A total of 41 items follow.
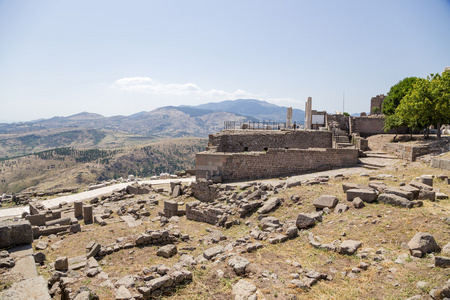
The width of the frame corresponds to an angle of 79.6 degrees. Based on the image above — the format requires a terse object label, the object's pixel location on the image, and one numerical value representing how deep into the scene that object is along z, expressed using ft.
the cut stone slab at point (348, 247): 22.72
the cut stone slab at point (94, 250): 30.09
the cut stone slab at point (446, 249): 20.25
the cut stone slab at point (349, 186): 34.64
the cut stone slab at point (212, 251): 26.76
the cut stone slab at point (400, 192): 29.94
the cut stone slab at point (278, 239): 27.40
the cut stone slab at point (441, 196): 30.70
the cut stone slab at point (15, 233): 24.26
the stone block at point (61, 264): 26.16
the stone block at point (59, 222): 48.74
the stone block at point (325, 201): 32.45
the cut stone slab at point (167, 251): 29.45
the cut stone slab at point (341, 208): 30.78
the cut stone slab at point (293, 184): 43.73
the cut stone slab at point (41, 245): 36.50
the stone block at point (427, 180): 35.37
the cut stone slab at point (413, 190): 30.56
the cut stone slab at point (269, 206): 36.91
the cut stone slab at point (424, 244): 20.72
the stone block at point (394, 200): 28.63
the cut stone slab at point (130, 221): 44.96
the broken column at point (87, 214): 50.19
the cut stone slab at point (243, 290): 18.97
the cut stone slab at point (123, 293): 19.56
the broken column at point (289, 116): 118.21
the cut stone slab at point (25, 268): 19.58
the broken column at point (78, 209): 55.21
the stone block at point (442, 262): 18.62
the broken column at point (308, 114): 118.83
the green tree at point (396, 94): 109.60
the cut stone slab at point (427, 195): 30.19
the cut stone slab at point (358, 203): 30.40
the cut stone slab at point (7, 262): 20.56
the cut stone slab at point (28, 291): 15.56
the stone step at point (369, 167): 53.33
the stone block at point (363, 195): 31.19
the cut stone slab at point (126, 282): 21.86
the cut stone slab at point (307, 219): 29.55
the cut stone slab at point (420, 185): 31.50
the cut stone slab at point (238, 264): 22.11
